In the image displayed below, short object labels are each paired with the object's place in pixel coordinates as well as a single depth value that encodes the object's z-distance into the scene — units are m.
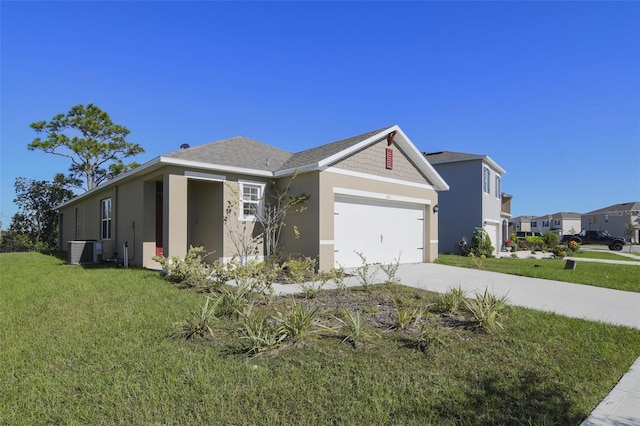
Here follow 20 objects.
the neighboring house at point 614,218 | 51.38
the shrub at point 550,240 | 26.02
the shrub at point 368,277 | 7.88
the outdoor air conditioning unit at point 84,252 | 13.41
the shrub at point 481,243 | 19.65
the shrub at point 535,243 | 26.82
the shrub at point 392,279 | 8.08
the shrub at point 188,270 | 8.13
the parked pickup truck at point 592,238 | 33.66
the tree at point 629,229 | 38.81
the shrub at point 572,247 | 23.08
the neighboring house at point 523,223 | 66.86
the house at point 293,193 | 10.83
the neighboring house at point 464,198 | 21.12
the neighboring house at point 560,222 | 63.75
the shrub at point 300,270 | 7.33
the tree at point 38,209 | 29.50
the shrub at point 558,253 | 19.56
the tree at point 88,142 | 29.03
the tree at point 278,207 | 11.32
